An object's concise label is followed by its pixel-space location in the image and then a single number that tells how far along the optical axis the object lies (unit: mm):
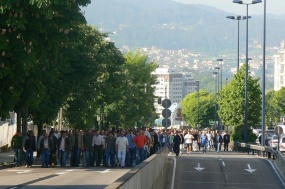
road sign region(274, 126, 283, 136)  52125
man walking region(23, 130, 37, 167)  45969
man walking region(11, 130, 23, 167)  46344
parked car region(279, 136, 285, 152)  71500
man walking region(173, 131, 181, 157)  58969
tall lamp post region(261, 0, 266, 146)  66312
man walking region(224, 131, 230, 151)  77375
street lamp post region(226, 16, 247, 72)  95900
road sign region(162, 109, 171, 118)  52594
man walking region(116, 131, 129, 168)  44656
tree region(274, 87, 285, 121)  176125
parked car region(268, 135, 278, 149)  76850
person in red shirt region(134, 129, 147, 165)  46469
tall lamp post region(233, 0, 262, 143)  77375
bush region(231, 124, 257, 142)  82875
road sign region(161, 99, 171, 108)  52500
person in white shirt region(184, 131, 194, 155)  65688
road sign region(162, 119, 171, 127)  53662
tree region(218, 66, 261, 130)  92562
